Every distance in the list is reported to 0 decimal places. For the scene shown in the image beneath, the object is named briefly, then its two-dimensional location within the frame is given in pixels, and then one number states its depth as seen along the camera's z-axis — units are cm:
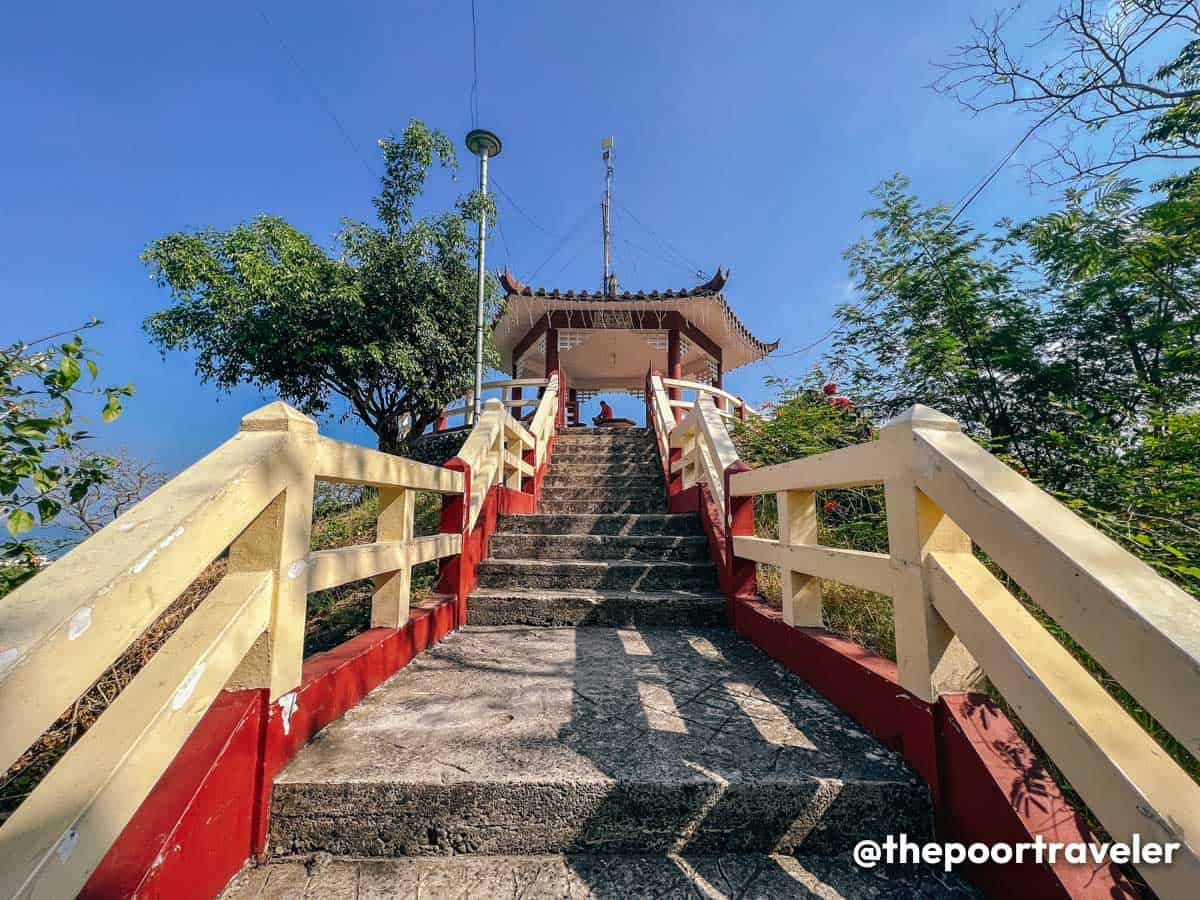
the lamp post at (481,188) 775
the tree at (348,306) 720
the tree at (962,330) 365
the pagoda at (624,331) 989
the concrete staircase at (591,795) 120
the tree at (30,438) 161
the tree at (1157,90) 310
